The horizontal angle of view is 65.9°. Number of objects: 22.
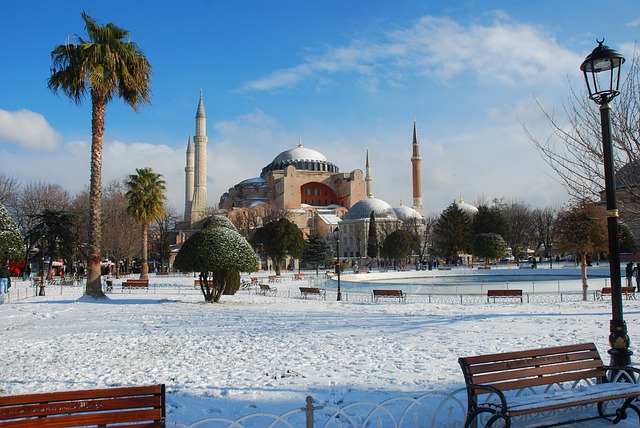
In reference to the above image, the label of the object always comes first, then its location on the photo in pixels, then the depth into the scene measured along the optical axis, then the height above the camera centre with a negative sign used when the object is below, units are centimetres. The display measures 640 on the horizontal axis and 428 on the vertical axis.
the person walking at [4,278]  1695 -81
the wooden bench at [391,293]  1588 -134
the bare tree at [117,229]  3155 +168
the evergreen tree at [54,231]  2672 +127
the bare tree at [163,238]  4422 +167
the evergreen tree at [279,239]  3703 +106
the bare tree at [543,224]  5596 +311
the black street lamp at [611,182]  462 +66
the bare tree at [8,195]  3394 +417
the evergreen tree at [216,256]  1364 -8
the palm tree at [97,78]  1457 +531
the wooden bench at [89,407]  291 -94
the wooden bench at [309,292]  1853 -147
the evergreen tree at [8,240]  1588 +50
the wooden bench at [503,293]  1493 -126
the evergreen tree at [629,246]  3526 +33
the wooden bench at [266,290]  2045 -159
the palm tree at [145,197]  2686 +315
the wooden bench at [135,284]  2065 -125
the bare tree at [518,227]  5307 +272
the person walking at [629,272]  1934 -87
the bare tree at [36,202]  3547 +396
